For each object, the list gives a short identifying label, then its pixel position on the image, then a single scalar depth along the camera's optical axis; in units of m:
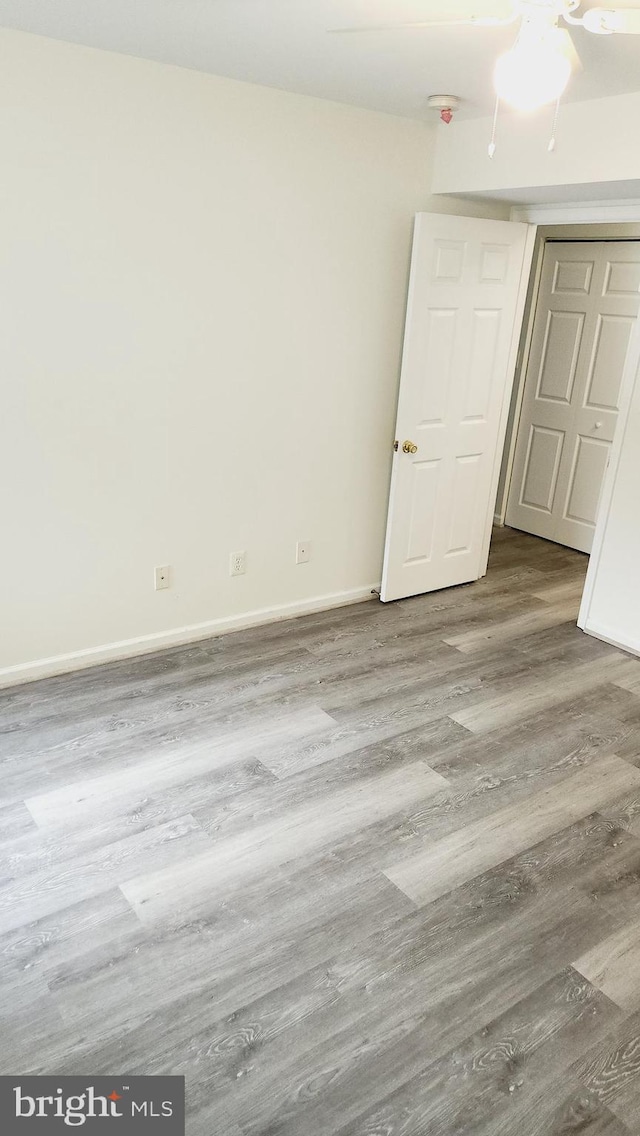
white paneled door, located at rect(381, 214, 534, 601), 3.83
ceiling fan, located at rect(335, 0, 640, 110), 1.69
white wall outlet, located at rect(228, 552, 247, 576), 3.77
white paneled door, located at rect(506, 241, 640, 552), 4.92
